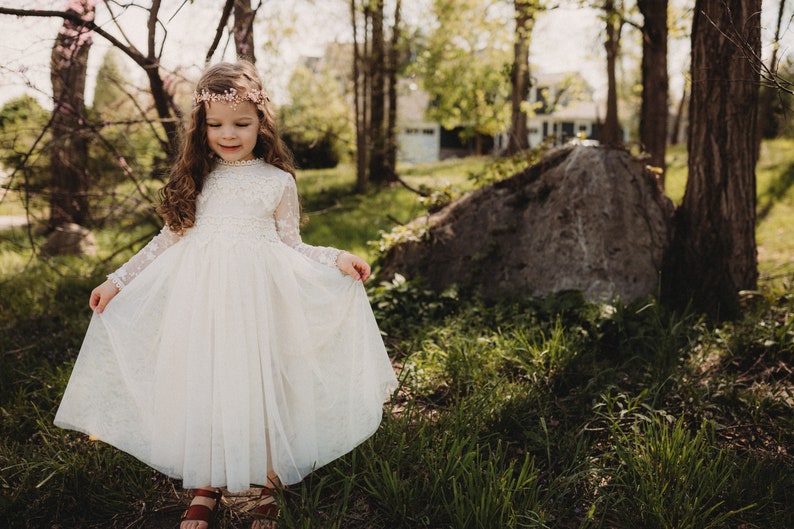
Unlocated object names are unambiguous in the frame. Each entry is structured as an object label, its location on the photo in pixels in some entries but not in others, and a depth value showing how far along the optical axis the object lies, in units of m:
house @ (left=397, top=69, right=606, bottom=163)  30.86
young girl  2.23
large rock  4.38
